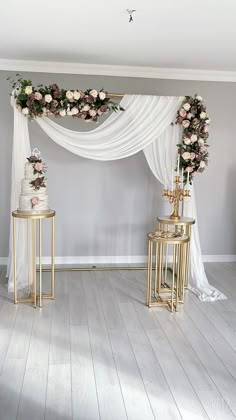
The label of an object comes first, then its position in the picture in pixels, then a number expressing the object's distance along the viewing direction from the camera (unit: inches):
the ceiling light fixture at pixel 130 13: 126.2
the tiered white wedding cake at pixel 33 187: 159.5
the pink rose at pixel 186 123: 173.6
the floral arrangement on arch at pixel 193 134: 174.7
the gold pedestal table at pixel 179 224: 169.9
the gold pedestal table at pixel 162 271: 157.3
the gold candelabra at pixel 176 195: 173.0
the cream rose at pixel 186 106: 173.3
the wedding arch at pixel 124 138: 172.2
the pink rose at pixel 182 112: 174.4
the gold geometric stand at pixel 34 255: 157.9
